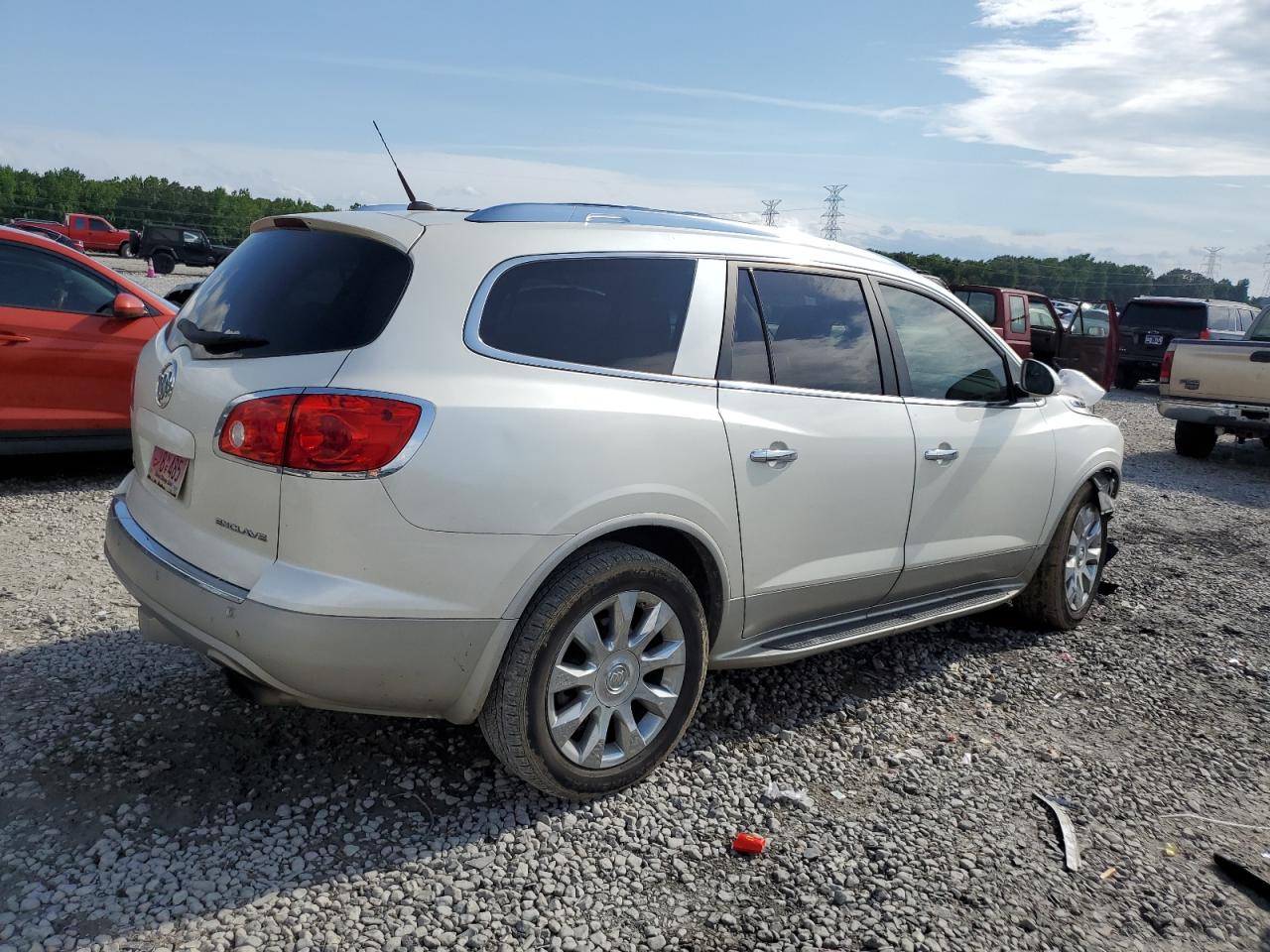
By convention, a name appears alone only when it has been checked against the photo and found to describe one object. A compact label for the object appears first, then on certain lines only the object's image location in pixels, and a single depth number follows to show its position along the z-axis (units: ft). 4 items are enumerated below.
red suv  21.94
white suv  9.20
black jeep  120.57
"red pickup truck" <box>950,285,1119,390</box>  51.55
